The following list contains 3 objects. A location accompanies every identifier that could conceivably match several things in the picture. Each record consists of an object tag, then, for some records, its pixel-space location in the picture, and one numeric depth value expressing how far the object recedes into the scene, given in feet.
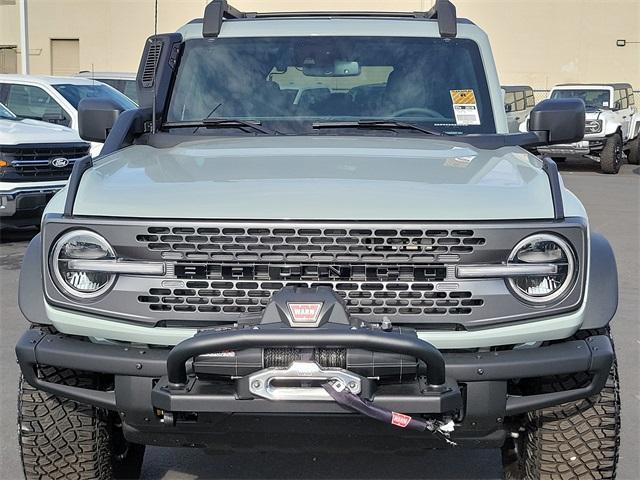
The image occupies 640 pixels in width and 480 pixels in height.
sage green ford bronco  9.41
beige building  115.44
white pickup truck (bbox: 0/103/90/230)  31.81
